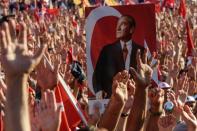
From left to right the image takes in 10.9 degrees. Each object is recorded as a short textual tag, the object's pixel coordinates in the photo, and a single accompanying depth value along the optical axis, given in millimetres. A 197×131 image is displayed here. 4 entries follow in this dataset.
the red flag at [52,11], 30752
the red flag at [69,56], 14200
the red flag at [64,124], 7047
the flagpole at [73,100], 7958
